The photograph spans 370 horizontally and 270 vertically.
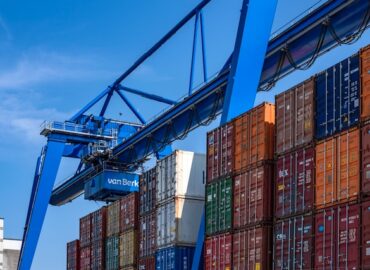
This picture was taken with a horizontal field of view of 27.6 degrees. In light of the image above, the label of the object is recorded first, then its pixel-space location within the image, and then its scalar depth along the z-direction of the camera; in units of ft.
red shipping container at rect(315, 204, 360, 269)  69.05
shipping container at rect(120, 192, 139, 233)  127.71
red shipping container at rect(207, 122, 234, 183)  95.91
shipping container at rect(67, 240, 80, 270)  157.48
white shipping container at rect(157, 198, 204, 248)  109.29
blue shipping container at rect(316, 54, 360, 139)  73.05
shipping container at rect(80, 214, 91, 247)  149.02
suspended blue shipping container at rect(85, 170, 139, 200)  160.86
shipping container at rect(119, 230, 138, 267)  125.08
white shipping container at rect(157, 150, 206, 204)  111.24
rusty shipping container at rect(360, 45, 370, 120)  70.90
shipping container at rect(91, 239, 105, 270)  139.64
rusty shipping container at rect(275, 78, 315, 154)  79.97
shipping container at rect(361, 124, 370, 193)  69.26
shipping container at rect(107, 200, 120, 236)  135.44
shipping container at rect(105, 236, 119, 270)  132.87
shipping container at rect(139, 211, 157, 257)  116.88
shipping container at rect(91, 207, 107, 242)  141.49
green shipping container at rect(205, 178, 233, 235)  94.12
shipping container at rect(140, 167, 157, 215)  120.06
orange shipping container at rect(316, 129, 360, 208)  71.36
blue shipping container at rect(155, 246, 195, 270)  107.14
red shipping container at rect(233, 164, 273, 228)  86.17
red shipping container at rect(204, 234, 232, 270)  91.67
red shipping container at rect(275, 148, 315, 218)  77.92
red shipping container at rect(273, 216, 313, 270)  75.99
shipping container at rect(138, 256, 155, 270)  115.49
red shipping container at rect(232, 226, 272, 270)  84.07
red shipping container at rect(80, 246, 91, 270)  148.15
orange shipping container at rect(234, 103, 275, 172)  88.38
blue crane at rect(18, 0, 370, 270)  98.68
